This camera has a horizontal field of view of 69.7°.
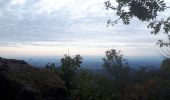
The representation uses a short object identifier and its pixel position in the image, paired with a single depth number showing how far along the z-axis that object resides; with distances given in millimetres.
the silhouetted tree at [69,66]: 5123
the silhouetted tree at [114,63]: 12973
